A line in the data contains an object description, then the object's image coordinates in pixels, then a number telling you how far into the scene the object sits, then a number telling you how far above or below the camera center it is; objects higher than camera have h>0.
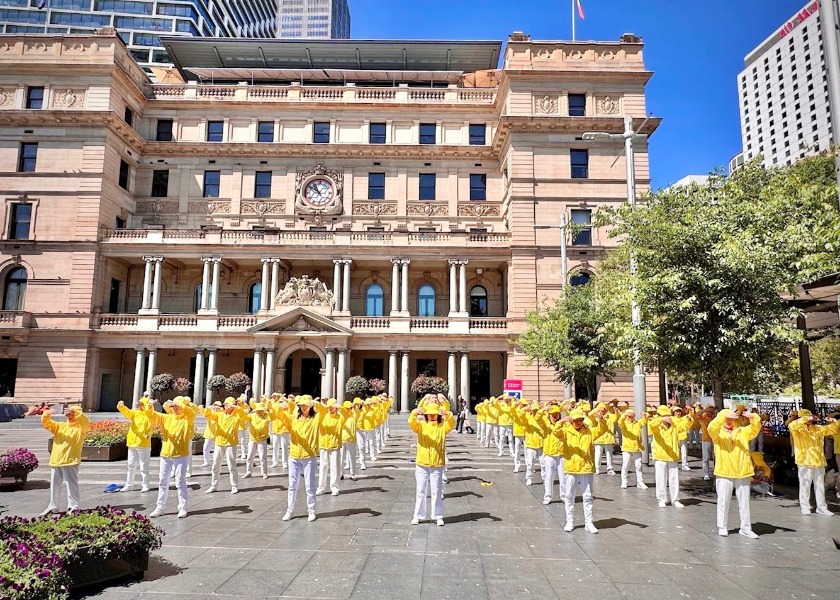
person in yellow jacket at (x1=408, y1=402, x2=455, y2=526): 9.75 -1.51
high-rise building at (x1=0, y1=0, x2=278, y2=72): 86.75 +56.68
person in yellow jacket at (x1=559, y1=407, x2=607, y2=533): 9.41 -1.48
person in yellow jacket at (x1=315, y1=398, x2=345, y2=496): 11.64 -1.42
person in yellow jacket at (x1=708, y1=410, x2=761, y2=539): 9.41 -1.48
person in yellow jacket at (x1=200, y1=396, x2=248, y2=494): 12.35 -1.45
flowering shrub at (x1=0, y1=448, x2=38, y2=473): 12.31 -2.02
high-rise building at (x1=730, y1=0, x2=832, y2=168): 105.62 +58.94
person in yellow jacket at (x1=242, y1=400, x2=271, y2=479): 14.17 -1.55
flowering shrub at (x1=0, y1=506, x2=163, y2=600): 5.33 -1.97
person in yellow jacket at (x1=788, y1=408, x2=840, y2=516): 11.16 -1.62
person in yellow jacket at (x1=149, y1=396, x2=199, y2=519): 10.31 -1.45
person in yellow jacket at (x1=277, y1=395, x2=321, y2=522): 10.17 -1.40
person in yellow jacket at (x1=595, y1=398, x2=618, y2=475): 15.00 -1.69
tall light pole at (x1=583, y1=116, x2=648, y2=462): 14.55 +1.81
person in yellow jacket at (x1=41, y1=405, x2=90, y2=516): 10.04 -1.49
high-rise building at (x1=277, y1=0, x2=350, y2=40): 168.75 +109.28
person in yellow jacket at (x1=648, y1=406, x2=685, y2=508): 11.47 -1.62
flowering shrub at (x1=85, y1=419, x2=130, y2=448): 16.89 -1.96
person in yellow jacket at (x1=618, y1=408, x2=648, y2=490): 14.23 -1.54
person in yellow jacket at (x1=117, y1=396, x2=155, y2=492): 12.48 -1.50
